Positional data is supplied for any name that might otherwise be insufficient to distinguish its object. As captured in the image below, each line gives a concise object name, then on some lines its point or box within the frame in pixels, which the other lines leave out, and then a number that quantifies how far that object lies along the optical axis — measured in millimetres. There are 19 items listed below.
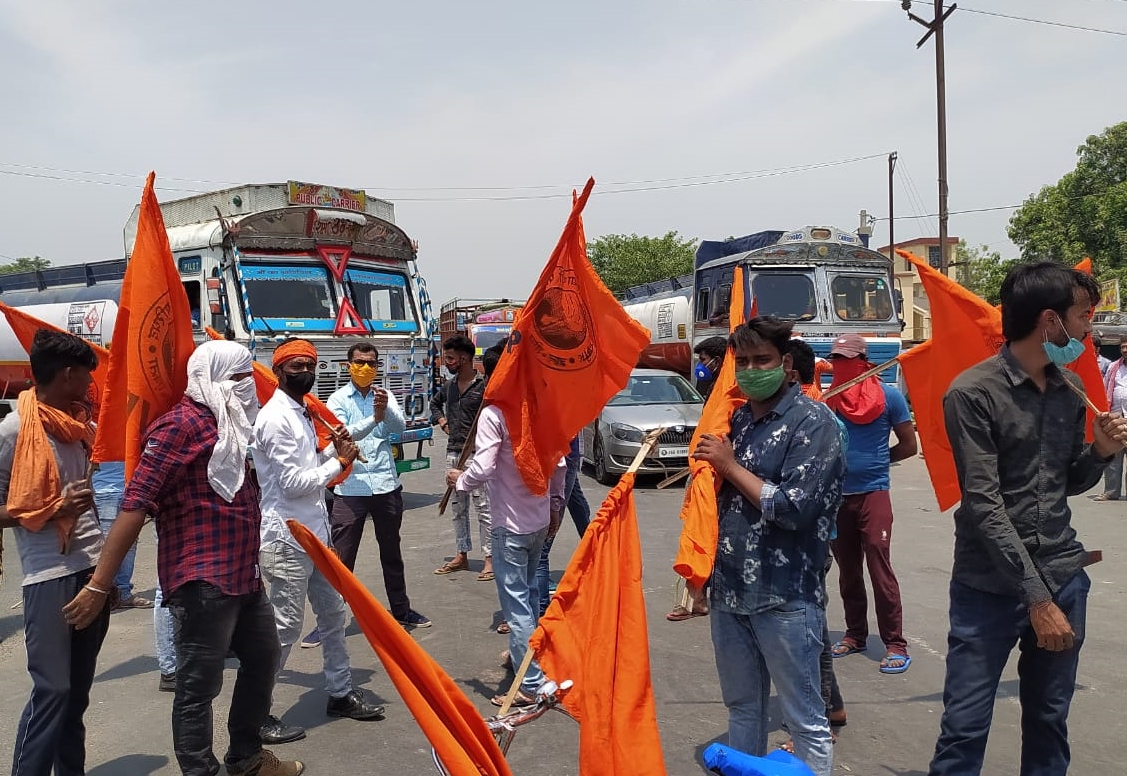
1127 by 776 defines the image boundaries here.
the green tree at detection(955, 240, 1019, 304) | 30094
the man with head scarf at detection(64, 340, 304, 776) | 3230
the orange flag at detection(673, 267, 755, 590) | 3094
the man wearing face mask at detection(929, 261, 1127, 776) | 2857
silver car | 12156
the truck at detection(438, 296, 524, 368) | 30344
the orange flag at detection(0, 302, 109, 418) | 4523
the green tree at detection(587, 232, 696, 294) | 48250
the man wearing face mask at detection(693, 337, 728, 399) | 8164
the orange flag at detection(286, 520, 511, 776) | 2053
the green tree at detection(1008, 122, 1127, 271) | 27109
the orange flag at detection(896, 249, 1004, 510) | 4273
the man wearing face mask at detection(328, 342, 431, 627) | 5875
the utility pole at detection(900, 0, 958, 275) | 20422
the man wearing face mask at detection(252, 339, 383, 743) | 4199
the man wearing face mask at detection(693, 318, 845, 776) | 2992
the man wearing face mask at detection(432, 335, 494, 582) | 7043
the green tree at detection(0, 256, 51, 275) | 65188
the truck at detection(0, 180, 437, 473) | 10297
